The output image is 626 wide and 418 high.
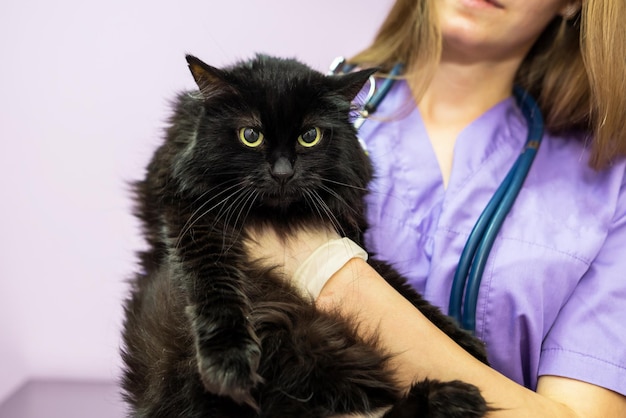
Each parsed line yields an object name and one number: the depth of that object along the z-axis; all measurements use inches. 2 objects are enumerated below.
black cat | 23.9
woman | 26.7
